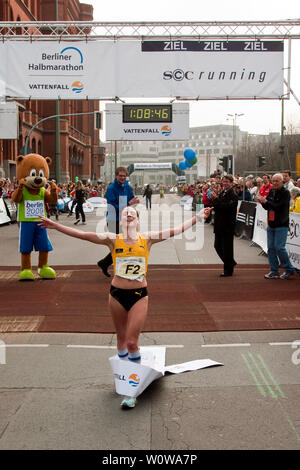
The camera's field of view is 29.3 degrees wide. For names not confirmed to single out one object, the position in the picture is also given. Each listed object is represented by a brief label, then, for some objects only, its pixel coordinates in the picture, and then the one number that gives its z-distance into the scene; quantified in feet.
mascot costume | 35.12
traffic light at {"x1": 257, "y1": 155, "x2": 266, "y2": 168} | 74.74
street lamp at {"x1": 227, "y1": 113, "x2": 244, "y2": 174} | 263.41
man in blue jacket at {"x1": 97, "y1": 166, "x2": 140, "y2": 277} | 34.45
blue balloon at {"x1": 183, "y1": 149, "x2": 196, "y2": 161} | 141.38
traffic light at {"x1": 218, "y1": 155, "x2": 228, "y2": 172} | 81.77
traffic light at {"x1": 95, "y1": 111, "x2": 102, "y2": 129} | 92.32
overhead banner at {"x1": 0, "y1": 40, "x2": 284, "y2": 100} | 54.03
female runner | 16.75
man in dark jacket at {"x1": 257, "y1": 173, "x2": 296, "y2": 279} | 34.53
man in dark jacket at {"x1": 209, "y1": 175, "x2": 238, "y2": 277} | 36.65
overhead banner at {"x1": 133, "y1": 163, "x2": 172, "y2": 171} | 238.48
